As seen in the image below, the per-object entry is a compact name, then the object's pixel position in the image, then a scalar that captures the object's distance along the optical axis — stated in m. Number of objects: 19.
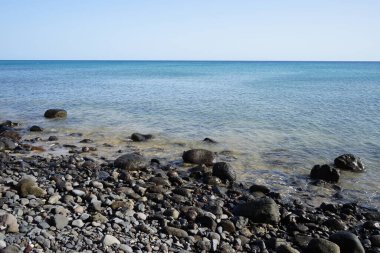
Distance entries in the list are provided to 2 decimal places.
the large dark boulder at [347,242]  7.99
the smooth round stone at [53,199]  9.04
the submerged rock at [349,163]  14.57
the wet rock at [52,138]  18.81
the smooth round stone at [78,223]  7.83
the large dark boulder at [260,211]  9.34
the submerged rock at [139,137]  18.91
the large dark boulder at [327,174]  13.27
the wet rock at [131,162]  13.53
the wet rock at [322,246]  7.75
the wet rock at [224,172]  12.85
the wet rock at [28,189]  9.37
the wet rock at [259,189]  11.83
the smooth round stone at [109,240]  7.07
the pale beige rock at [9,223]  7.17
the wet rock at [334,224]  9.33
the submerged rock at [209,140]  18.89
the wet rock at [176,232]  8.03
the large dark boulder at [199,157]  14.96
